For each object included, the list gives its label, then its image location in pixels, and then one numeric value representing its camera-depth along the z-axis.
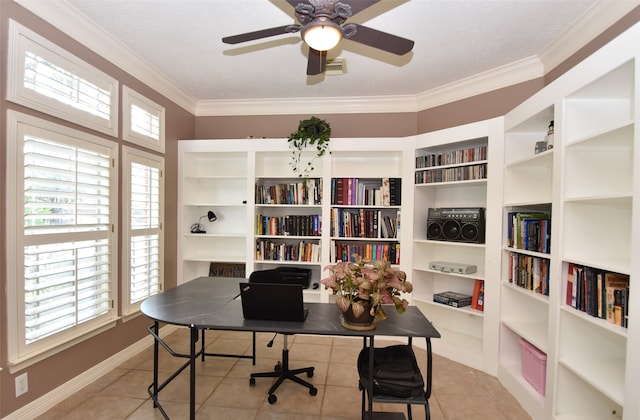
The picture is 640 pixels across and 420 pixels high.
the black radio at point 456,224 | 2.95
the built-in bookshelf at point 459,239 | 2.80
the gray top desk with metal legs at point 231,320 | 1.68
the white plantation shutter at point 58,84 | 1.92
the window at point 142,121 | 2.85
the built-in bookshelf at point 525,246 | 2.24
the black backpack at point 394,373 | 1.60
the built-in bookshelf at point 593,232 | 1.75
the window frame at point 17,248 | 1.88
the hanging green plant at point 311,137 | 3.48
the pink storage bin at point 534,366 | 2.20
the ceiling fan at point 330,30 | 1.48
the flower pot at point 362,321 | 1.68
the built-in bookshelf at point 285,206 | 3.57
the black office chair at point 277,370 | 2.44
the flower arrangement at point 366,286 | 1.63
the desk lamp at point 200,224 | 3.88
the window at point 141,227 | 2.84
